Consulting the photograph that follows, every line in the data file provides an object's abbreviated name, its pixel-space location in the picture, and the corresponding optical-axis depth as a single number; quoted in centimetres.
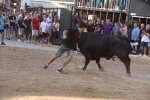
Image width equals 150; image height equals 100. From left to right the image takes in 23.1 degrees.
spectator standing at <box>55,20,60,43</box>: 2081
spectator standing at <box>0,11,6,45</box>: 1772
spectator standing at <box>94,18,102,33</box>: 1918
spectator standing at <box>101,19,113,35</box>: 1898
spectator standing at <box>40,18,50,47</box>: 2038
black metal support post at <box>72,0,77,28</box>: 2102
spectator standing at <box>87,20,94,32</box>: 1880
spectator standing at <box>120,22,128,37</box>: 1406
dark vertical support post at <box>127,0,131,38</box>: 2146
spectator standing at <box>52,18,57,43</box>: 2085
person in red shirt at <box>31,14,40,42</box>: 2078
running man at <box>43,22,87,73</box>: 1072
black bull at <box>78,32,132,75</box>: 1145
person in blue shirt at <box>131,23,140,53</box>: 1864
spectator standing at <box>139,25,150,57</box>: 1817
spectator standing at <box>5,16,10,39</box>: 2258
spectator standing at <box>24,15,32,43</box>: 2125
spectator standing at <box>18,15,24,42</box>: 2155
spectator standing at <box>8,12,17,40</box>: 2261
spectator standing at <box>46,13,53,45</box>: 2051
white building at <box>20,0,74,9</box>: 2918
